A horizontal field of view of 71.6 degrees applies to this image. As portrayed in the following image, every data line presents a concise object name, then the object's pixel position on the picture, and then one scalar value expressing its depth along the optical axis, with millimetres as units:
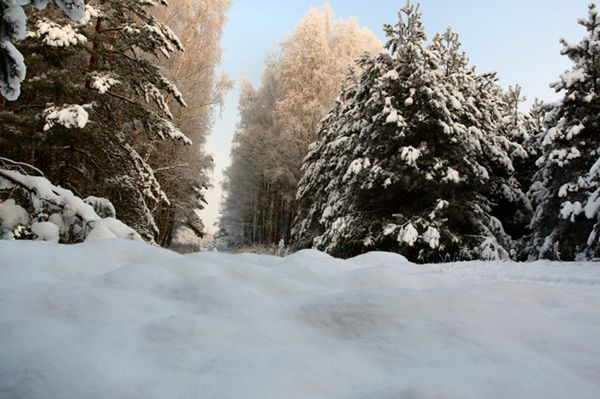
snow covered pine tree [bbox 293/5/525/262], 8742
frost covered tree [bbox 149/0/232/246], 14013
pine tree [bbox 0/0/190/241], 6168
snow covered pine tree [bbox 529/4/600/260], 8156
